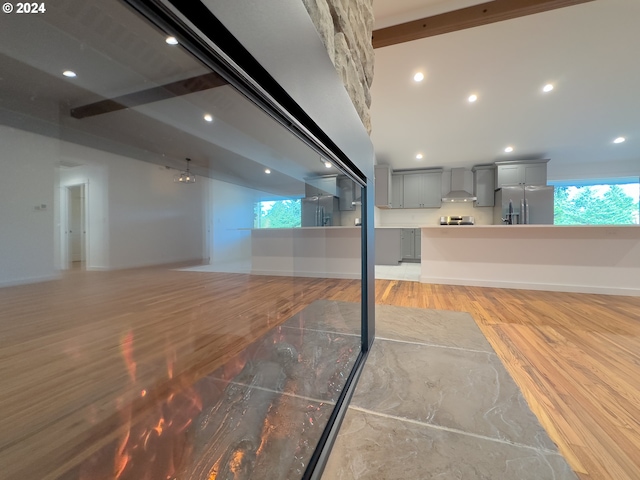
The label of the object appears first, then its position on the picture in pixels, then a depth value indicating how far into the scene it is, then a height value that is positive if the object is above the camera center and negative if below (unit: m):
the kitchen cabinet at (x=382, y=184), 5.78 +1.25
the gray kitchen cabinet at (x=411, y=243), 6.05 -0.13
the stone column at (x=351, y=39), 0.85 +0.92
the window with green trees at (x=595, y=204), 6.12 +0.90
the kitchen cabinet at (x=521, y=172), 5.30 +1.44
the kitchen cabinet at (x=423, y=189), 6.27 +1.26
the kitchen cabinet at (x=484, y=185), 5.89 +1.28
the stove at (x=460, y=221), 4.75 +0.34
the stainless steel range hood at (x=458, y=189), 6.04 +1.20
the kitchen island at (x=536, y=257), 3.18 -0.25
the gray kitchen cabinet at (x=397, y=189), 6.51 +1.28
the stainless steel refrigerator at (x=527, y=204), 5.25 +0.73
